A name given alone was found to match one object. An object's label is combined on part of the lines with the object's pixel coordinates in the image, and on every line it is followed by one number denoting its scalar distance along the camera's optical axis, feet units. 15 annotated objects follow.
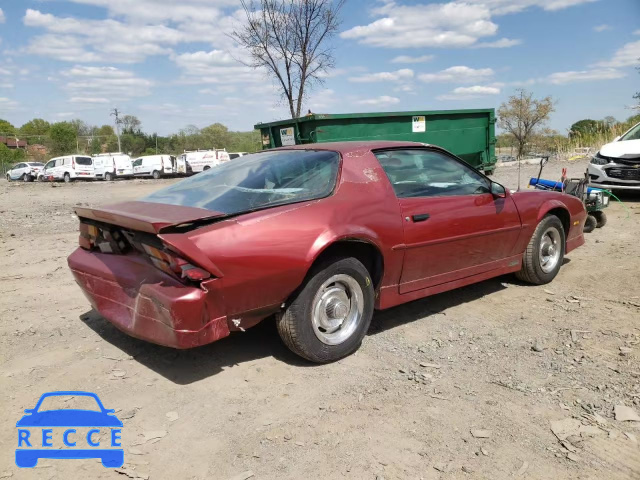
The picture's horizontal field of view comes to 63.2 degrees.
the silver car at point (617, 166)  32.04
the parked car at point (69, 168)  108.47
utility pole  213.25
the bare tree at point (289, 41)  56.85
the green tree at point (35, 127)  317.22
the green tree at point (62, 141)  220.84
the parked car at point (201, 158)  118.73
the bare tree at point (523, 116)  155.33
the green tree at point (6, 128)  310.24
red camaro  9.71
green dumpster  33.04
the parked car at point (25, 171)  116.88
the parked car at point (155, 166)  115.85
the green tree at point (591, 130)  75.32
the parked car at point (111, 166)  111.86
